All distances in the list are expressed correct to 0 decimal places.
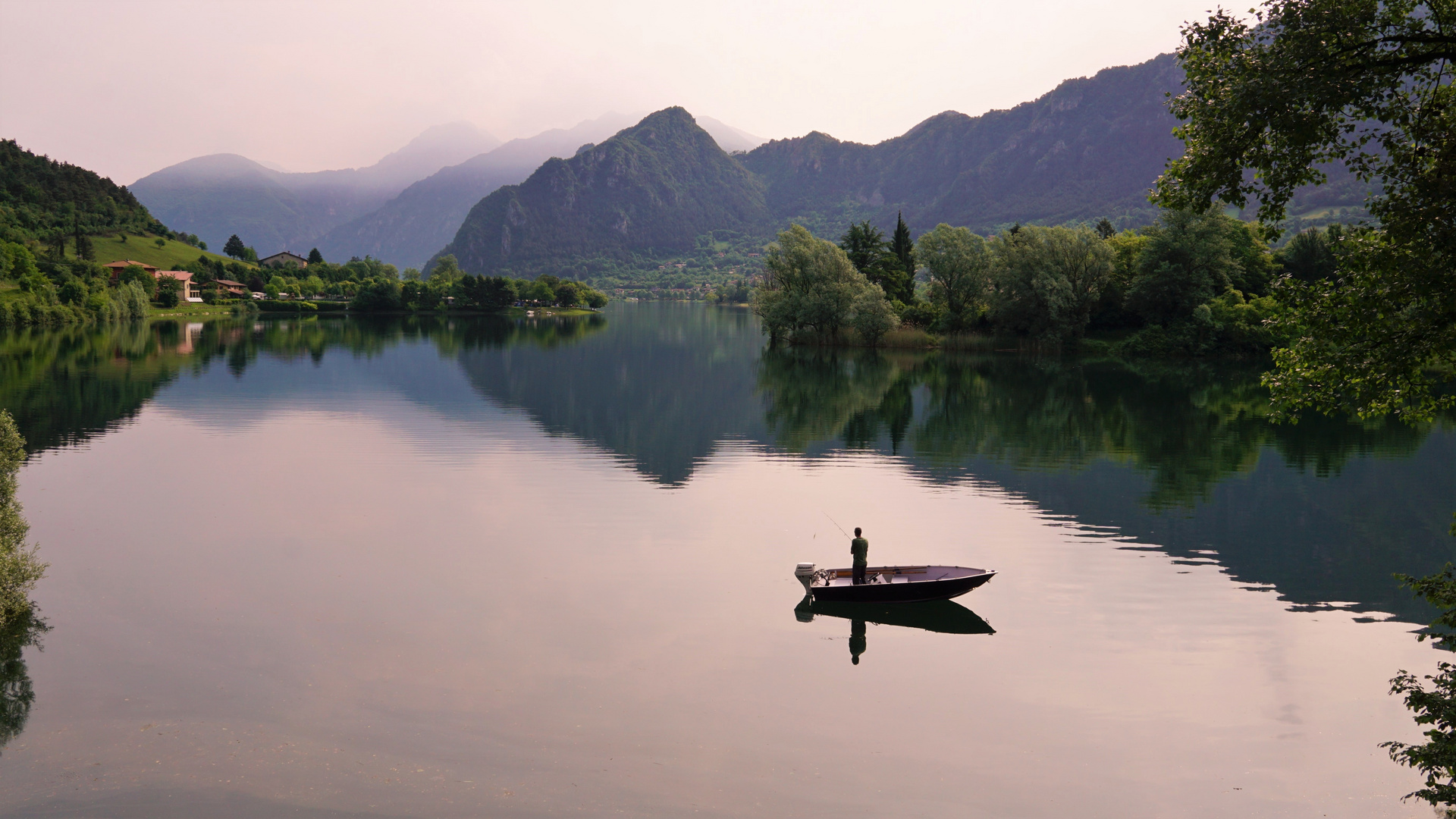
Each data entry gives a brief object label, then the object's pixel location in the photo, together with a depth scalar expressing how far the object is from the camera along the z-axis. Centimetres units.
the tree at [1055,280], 11050
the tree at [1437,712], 1259
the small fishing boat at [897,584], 2548
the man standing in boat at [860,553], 2586
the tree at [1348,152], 1425
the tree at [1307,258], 10969
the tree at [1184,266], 10700
